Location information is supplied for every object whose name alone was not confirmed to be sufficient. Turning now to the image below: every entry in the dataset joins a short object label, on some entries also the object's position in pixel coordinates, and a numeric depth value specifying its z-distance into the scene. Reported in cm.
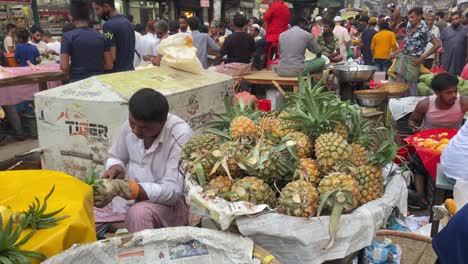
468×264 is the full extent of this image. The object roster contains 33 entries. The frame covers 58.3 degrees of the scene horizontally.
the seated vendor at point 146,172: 246
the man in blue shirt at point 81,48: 473
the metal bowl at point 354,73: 668
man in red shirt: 795
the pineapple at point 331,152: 205
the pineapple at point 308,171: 199
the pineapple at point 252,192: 188
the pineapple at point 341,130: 228
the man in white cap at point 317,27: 1341
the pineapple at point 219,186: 196
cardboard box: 355
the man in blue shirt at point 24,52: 736
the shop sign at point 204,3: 1659
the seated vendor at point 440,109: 426
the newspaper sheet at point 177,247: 180
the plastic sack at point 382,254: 245
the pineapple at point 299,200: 181
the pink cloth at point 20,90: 601
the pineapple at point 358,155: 211
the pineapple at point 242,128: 226
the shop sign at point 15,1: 1007
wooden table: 660
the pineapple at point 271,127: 235
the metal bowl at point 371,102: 585
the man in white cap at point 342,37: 1120
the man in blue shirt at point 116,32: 509
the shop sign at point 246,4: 2352
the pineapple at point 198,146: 216
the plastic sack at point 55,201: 171
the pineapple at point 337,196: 178
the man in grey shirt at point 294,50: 676
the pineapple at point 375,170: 200
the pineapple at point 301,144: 216
